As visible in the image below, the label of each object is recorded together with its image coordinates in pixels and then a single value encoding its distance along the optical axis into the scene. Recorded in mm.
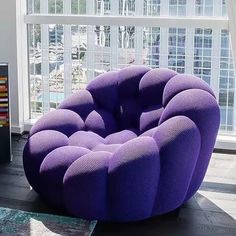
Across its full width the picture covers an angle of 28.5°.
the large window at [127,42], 4168
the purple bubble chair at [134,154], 2693
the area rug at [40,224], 2693
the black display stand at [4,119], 3738
